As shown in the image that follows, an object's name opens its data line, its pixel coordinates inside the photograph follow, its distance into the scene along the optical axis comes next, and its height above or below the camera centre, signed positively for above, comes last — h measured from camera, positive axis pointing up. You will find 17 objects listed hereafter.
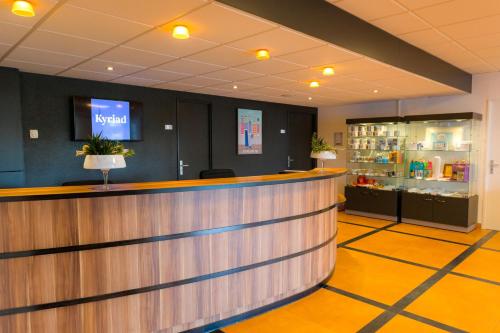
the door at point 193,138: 6.45 +0.18
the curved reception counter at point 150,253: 2.23 -0.81
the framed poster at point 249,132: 7.36 +0.34
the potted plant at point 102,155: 2.54 -0.06
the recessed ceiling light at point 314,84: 5.27 +1.00
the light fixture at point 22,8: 2.34 +0.99
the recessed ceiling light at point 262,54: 3.51 +0.98
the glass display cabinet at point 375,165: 7.06 -0.43
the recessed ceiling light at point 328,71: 4.32 +0.99
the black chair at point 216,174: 4.63 -0.38
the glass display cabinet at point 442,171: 6.14 -0.49
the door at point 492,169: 6.12 -0.43
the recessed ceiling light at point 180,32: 2.81 +0.97
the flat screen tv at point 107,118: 5.09 +0.46
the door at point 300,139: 8.56 +0.20
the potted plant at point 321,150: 4.39 -0.05
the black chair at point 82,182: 4.90 -0.51
